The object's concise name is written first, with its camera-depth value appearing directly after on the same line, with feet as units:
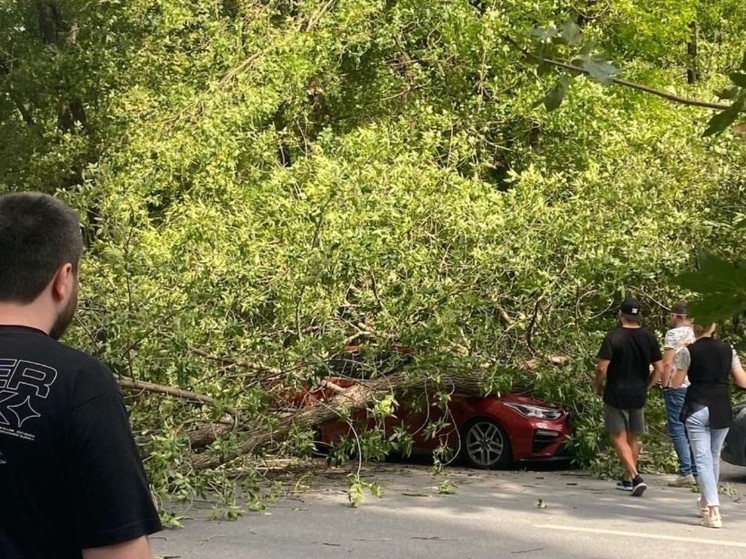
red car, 37.01
